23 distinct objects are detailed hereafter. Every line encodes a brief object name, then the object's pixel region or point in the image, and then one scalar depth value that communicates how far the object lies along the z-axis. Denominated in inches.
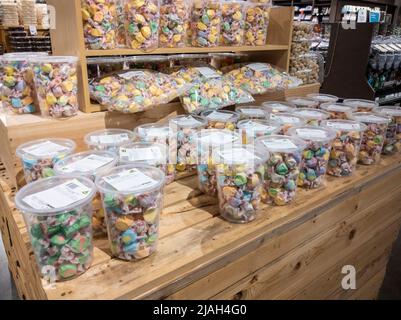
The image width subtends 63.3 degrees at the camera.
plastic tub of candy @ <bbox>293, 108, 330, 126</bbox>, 59.6
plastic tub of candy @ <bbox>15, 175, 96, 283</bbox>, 29.2
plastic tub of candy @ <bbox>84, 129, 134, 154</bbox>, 45.1
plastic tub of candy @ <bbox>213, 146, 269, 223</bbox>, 38.5
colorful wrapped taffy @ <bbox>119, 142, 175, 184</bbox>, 41.8
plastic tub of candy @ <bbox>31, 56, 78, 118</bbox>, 47.1
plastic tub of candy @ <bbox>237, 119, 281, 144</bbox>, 51.2
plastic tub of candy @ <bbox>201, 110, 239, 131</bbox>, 56.2
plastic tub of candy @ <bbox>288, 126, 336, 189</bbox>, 47.8
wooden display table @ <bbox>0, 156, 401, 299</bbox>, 33.0
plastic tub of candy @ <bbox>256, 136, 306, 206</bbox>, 42.9
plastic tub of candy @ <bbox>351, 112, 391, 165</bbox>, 57.7
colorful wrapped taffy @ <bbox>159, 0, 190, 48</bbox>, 54.1
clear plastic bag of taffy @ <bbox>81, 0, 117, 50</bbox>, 47.1
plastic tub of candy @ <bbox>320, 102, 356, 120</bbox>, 62.2
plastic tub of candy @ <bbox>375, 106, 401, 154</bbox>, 62.1
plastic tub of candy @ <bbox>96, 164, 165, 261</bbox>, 32.3
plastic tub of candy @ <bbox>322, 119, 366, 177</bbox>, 52.2
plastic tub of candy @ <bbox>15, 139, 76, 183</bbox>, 40.8
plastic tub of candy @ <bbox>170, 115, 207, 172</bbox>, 51.8
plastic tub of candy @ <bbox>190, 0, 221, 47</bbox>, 58.1
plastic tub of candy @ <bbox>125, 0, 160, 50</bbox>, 50.1
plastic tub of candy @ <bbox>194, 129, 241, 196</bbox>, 45.0
